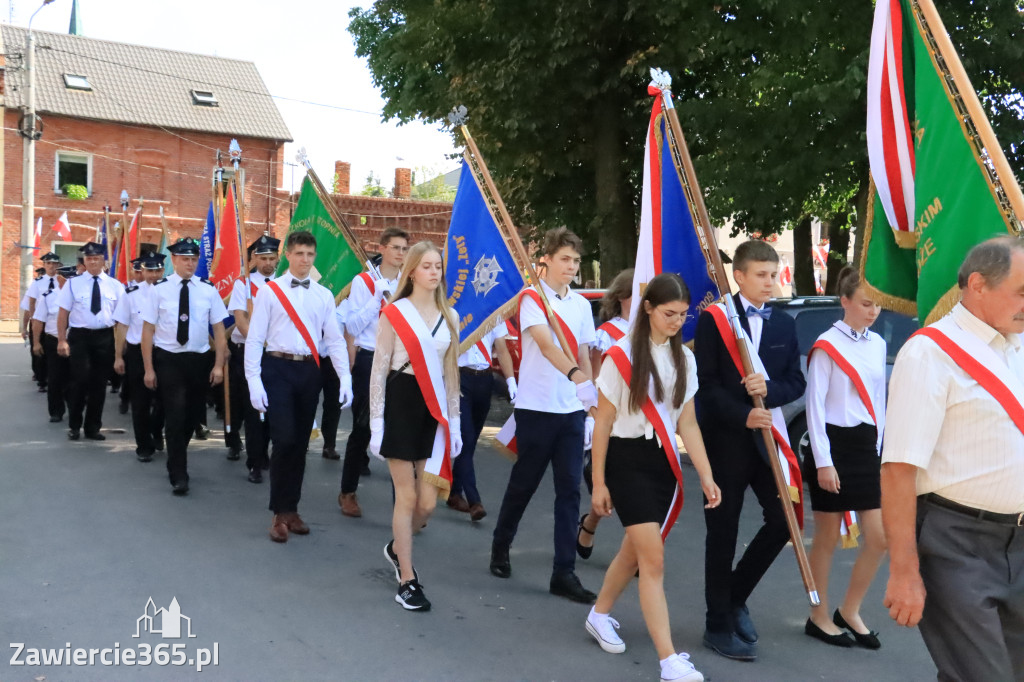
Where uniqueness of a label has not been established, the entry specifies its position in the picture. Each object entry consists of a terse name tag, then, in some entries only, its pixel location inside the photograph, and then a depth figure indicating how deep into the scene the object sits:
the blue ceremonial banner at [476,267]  7.09
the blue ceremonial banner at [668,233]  5.84
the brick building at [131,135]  39.38
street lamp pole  32.06
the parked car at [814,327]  9.31
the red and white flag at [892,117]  4.62
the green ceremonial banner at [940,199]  3.97
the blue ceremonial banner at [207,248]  13.22
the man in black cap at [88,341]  11.50
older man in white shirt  3.19
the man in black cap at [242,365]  9.28
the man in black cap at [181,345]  8.62
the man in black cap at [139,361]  10.16
